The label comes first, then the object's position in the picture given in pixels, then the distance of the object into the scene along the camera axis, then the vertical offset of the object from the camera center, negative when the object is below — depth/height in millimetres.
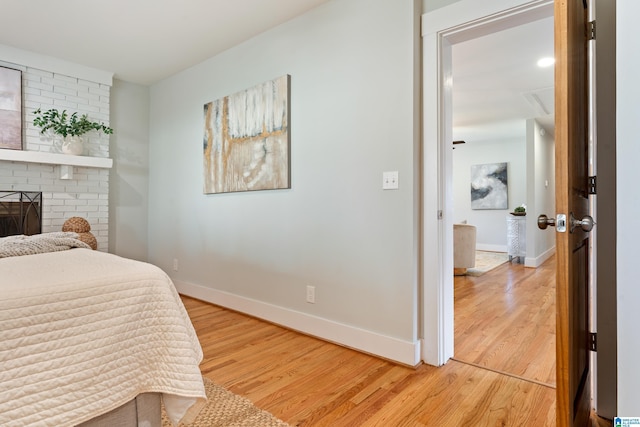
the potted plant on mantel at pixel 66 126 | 3334 +888
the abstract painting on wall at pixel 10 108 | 3144 +999
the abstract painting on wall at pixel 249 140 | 2691 +650
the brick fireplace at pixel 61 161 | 3270 +520
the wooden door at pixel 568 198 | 1009 +49
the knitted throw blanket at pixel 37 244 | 1478 -136
